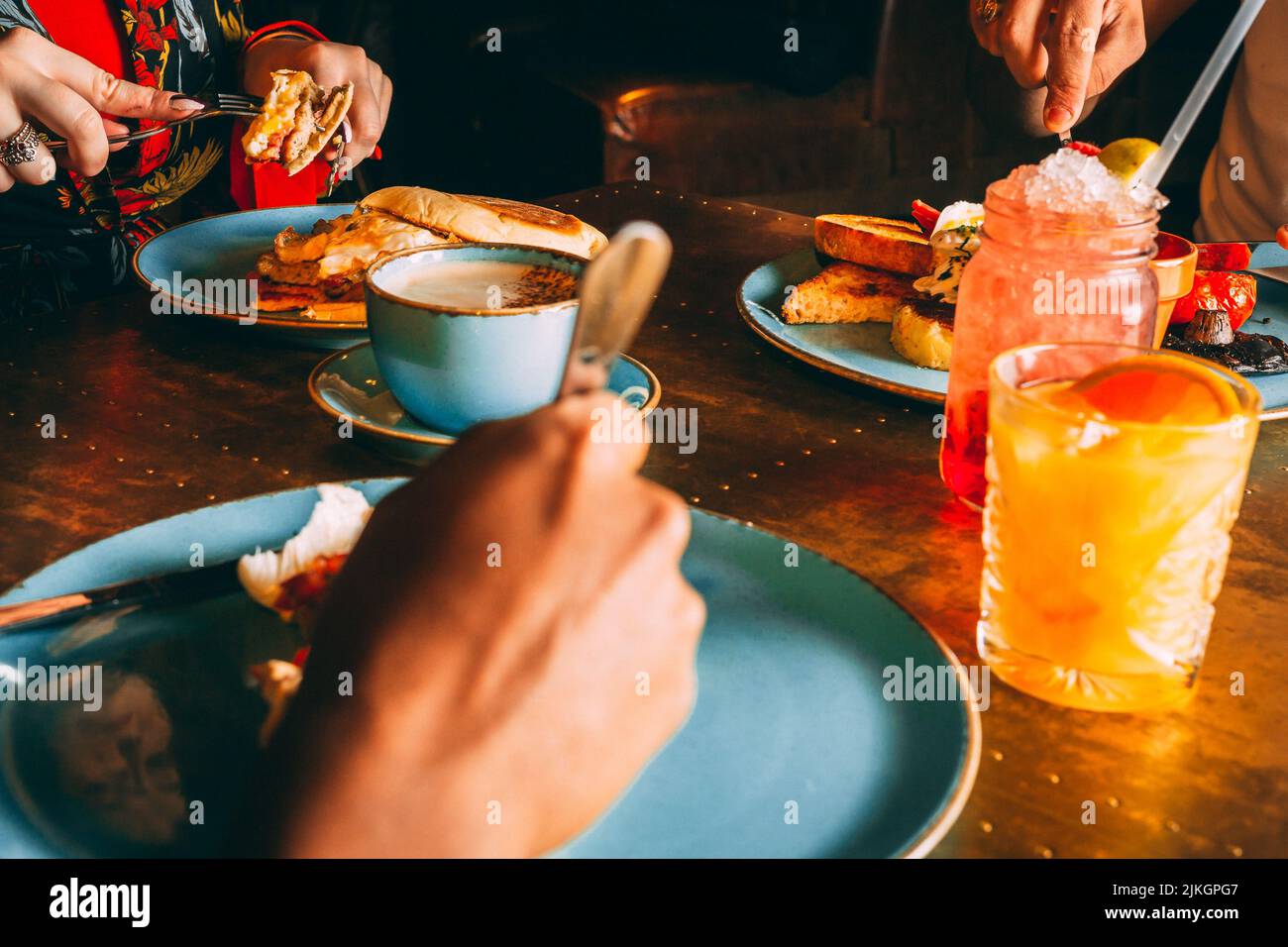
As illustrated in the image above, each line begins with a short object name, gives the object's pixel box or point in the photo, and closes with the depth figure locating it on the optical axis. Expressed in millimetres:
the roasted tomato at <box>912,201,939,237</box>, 1310
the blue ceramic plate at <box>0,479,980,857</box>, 533
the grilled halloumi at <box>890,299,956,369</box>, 1103
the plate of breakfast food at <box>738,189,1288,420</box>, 1097
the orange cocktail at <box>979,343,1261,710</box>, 625
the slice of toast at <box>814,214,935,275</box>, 1267
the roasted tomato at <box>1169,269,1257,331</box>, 1183
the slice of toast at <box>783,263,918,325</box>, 1222
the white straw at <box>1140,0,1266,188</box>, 859
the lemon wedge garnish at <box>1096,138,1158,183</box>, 981
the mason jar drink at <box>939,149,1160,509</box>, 809
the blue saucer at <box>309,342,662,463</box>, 930
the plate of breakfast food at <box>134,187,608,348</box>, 1264
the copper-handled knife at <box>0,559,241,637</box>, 649
